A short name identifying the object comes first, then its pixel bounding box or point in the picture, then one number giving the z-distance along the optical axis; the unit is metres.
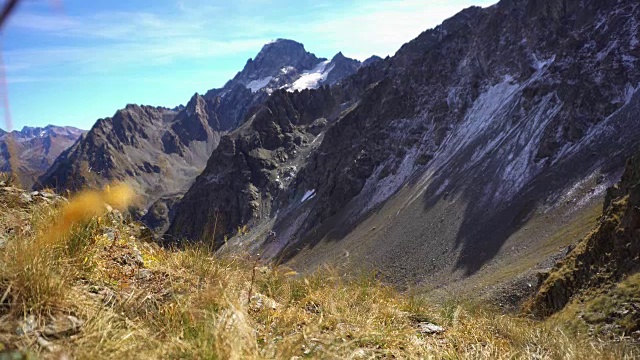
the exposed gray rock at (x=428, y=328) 5.57
